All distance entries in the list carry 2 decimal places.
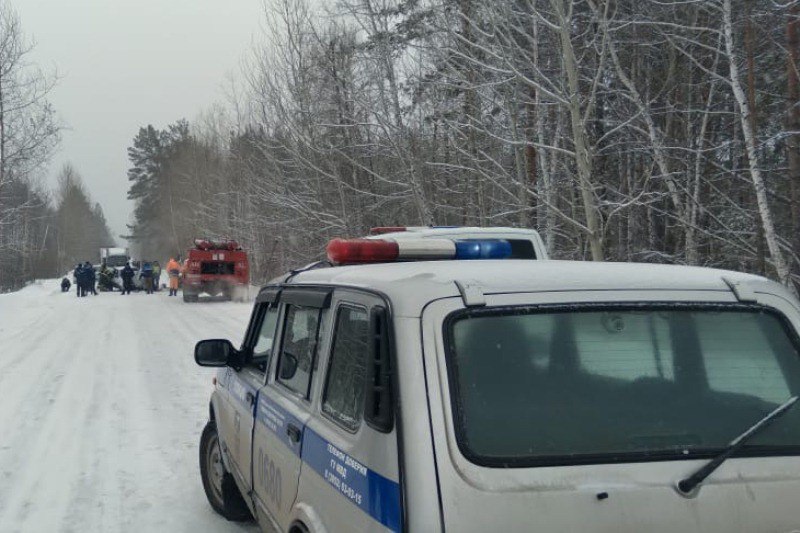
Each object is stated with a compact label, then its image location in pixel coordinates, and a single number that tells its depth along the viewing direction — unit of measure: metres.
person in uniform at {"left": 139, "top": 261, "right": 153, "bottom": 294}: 35.47
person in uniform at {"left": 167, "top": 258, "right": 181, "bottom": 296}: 32.94
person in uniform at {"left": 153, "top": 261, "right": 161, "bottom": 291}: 36.67
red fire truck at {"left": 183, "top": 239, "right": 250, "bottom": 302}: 27.33
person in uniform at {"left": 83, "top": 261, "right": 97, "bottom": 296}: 33.72
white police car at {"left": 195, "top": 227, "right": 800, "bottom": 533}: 2.11
